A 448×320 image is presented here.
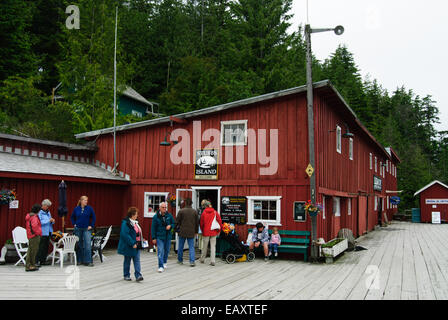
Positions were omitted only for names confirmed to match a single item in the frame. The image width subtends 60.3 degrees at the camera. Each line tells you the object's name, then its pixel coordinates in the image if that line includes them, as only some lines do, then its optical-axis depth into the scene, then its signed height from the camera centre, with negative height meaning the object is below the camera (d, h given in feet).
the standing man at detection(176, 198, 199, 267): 34.42 -3.16
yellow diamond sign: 37.24 +2.08
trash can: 108.51 -6.40
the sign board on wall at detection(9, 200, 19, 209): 35.22 -1.30
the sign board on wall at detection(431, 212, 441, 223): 101.81 -6.51
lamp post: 37.24 +5.89
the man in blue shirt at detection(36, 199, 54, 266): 31.91 -3.48
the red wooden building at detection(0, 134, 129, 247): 35.42 +1.17
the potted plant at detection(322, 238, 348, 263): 36.50 -5.71
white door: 45.15 -0.49
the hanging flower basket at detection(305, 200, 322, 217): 36.58 -1.61
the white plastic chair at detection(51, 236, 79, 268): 32.78 -4.57
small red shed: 100.69 -2.30
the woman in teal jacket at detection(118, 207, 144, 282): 25.84 -3.42
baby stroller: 37.40 -5.68
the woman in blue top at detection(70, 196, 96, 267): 33.32 -3.27
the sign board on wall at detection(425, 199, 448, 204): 101.15 -2.29
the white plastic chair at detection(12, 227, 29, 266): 32.35 -4.28
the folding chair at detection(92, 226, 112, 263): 35.68 -5.04
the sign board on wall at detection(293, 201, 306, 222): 38.68 -1.97
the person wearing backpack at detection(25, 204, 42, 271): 30.07 -3.64
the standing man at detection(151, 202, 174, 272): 31.14 -3.19
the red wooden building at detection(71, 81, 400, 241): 40.27 +4.00
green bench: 37.99 -5.01
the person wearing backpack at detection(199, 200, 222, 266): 35.60 -3.34
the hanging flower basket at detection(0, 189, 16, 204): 33.60 -0.55
